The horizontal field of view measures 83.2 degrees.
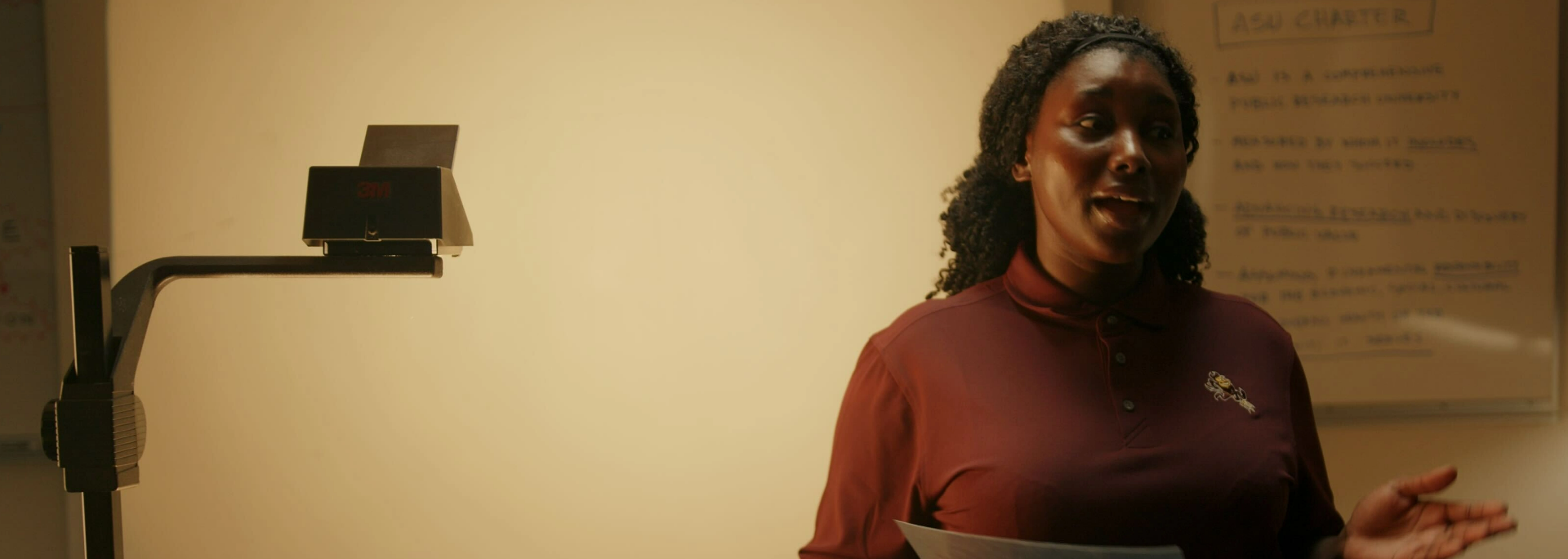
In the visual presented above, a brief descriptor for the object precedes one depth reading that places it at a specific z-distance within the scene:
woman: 0.95
